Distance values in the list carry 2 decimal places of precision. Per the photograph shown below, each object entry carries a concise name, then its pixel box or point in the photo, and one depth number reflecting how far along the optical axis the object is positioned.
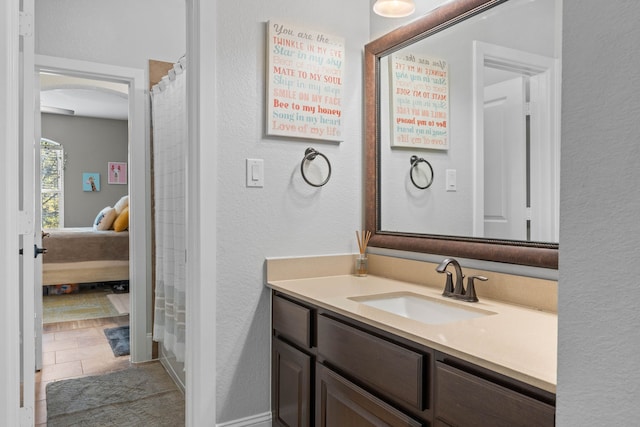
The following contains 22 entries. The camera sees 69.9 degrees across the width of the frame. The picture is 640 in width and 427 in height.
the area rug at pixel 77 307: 4.43
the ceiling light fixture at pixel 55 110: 7.21
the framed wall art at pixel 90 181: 7.98
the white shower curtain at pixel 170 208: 2.64
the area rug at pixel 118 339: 3.41
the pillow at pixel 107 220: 5.97
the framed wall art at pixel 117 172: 8.19
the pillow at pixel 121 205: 6.11
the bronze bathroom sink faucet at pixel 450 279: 1.67
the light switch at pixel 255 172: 2.04
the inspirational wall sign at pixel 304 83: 2.07
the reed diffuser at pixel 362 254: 2.23
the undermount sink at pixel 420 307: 1.61
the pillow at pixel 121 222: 5.77
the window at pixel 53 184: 7.71
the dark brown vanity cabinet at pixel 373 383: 1.02
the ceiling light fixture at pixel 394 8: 2.10
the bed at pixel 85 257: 5.14
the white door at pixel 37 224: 2.86
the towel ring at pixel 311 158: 2.15
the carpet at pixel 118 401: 2.34
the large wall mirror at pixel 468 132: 1.53
